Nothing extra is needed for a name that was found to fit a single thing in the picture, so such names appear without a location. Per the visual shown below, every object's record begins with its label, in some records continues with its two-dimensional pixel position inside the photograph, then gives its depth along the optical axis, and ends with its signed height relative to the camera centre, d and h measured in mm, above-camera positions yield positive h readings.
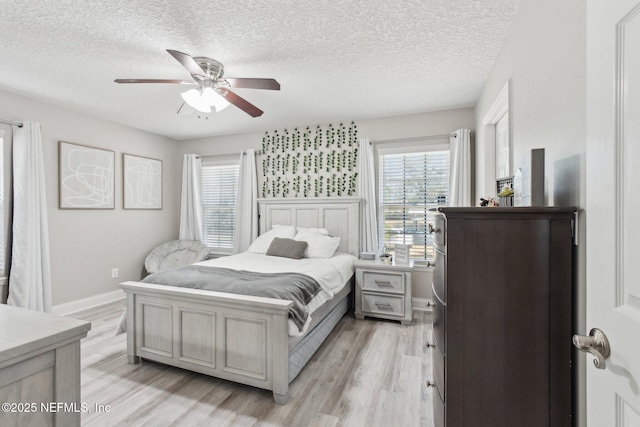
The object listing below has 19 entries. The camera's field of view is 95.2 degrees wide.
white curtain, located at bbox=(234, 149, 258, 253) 4520 +101
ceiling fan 2209 +975
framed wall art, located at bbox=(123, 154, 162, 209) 4285 +442
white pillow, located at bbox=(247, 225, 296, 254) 3924 -359
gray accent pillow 3533 -463
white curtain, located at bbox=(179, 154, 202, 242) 4934 +145
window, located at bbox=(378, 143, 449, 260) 3775 +227
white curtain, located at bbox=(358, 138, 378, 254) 3891 +162
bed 1974 -936
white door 575 +10
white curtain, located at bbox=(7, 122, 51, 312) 3092 -138
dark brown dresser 1106 -420
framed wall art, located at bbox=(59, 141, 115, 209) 3557 +438
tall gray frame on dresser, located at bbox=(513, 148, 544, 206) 1289 +137
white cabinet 794 -463
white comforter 2648 -580
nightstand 3299 -937
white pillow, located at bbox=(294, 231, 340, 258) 3598 -427
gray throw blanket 2102 -576
